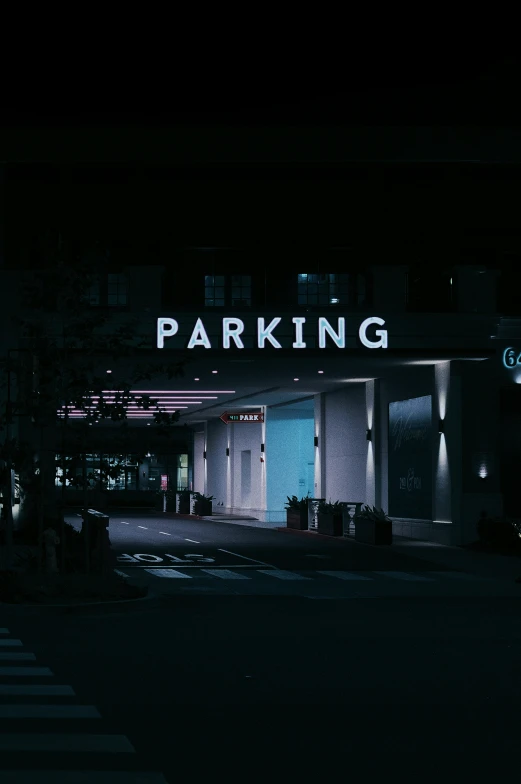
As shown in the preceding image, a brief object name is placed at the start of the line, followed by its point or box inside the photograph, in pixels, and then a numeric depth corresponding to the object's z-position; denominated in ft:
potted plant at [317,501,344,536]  146.61
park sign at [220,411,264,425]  199.00
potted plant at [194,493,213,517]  220.43
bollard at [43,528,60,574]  70.38
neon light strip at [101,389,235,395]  175.94
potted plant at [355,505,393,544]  128.57
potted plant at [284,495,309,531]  162.09
